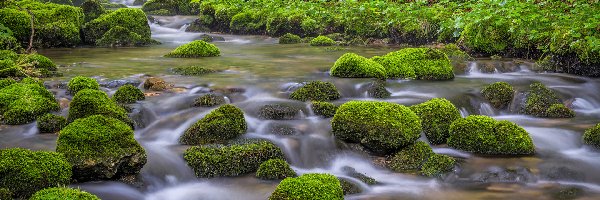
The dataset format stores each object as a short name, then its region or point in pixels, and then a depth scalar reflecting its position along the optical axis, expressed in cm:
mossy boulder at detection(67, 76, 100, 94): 852
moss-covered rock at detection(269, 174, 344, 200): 493
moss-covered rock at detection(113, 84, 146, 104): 800
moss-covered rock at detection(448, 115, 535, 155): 671
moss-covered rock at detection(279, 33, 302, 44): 1881
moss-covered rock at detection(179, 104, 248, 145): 674
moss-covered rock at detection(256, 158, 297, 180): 591
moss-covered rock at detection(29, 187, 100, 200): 445
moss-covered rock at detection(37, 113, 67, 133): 679
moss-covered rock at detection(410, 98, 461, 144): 722
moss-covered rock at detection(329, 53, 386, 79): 1048
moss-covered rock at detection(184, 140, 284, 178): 604
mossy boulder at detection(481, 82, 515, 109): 911
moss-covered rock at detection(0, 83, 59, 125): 708
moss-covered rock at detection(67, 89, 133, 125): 684
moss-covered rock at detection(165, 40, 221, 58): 1428
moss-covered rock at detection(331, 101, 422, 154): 654
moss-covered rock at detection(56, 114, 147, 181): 543
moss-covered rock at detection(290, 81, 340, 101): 855
